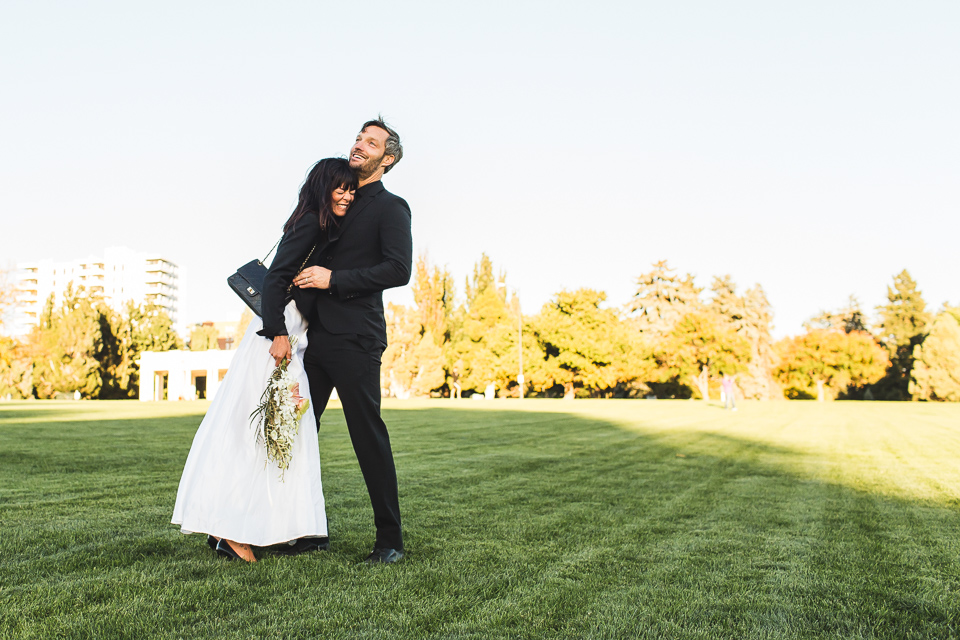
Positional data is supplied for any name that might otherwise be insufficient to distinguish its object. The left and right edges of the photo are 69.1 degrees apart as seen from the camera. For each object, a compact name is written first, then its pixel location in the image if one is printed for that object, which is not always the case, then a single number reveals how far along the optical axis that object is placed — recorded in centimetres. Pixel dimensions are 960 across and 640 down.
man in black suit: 316
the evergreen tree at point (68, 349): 4325
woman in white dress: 303
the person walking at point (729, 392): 2906
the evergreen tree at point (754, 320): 6469
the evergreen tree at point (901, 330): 5566
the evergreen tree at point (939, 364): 4762
